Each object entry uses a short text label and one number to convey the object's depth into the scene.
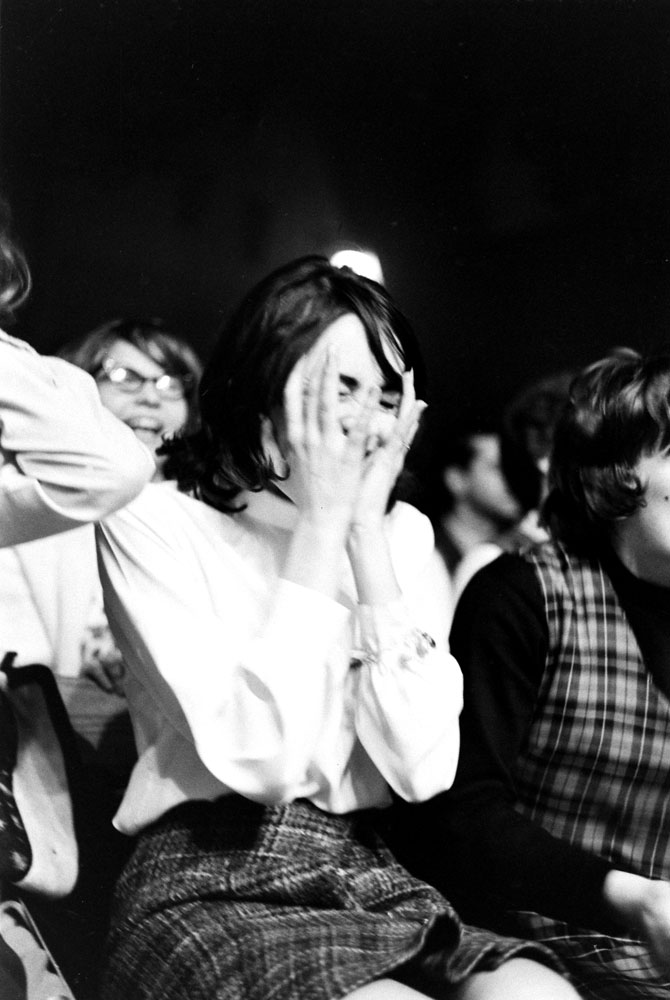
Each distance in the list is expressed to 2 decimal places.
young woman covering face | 3.31
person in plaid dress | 3.39
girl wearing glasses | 3.41
